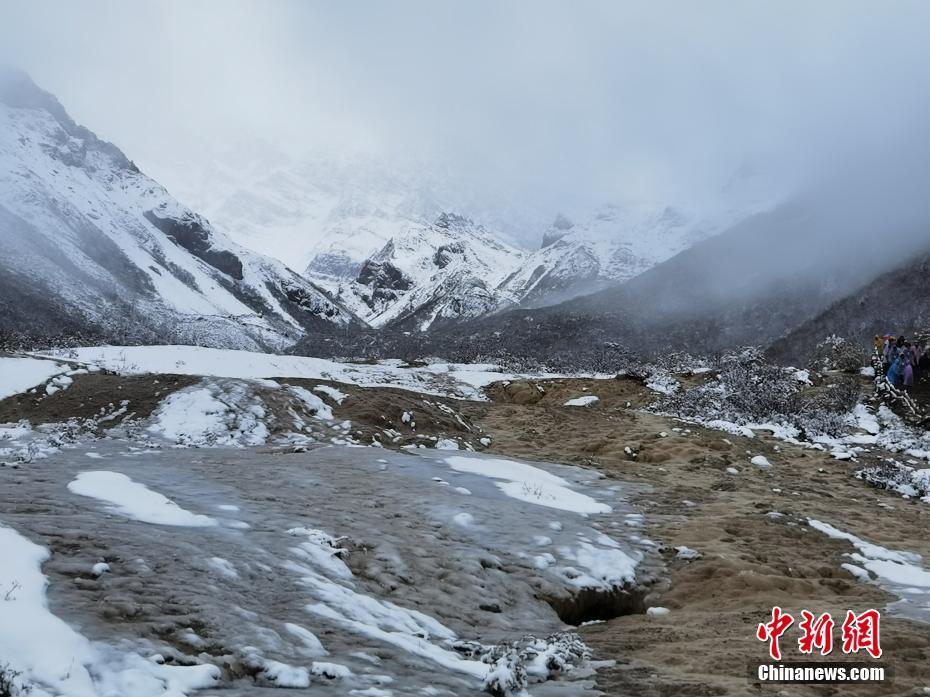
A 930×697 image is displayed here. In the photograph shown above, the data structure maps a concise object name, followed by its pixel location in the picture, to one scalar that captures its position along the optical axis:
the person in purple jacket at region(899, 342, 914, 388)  23.49
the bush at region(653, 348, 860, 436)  22.81
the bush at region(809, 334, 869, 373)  29.64
